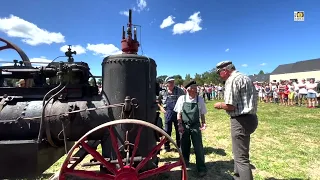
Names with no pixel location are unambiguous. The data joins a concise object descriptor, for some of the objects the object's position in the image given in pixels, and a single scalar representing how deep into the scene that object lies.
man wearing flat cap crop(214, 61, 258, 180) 2.03
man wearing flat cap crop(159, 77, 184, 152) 3.30
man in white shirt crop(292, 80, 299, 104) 9.57
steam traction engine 1.77
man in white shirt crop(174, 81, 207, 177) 2.61
